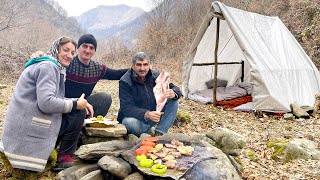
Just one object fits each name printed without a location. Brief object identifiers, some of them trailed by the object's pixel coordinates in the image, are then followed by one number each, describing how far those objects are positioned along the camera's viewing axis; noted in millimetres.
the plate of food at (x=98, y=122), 3487
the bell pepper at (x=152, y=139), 3068
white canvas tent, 6469
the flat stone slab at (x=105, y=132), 3475
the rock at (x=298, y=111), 6285
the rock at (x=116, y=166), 2656
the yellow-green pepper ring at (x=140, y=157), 2697
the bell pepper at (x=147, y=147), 2852
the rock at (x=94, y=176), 2705
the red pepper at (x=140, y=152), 2790
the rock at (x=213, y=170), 2529
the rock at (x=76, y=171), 2851
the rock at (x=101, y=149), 2956
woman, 2654
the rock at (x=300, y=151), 3811
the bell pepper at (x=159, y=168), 2488
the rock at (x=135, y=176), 2578
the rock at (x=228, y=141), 3657
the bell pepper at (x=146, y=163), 2605
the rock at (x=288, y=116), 6188
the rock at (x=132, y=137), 3607
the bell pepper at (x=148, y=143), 2954
